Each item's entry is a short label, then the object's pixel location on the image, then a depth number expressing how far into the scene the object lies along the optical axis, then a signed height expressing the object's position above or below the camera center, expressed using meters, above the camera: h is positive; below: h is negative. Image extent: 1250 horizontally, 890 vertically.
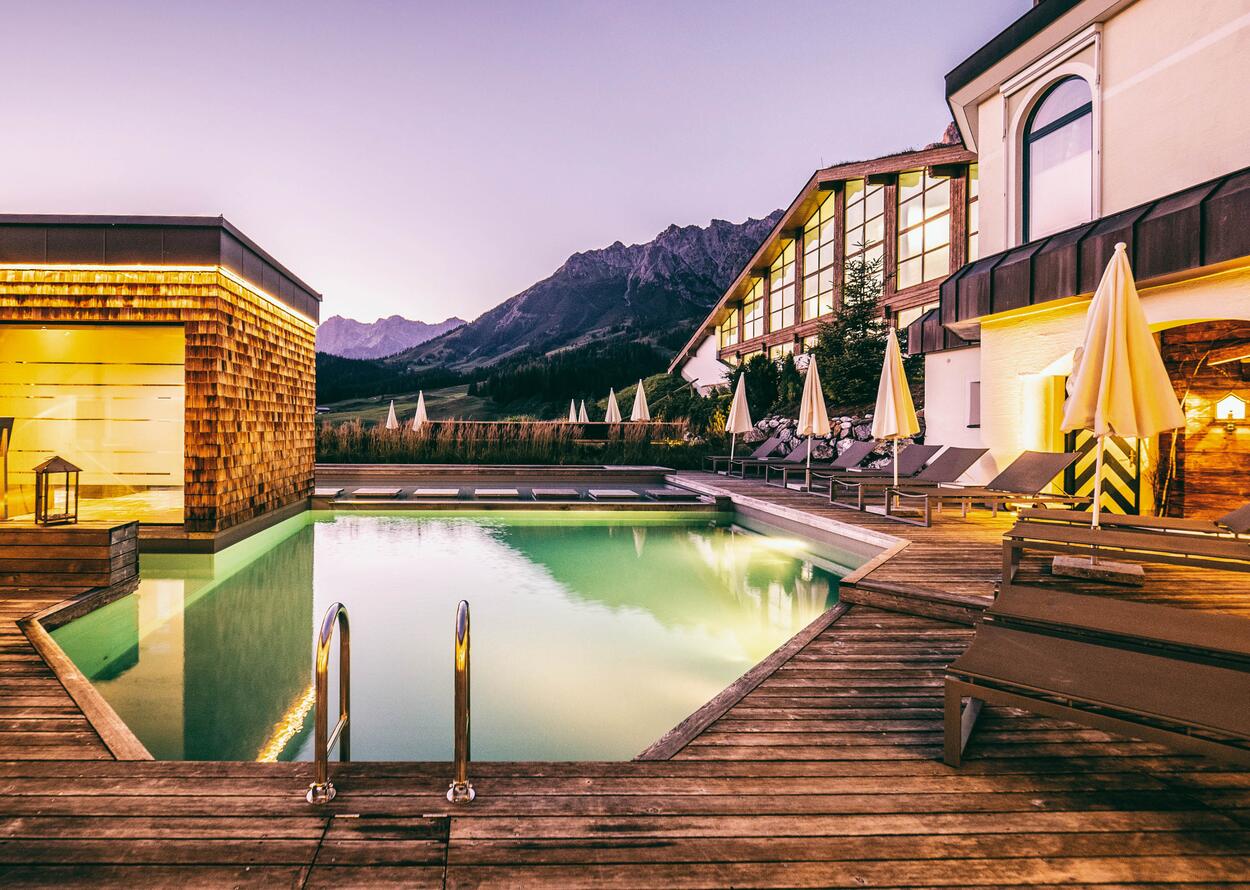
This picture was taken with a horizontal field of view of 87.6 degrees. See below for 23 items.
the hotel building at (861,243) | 15.62 +5.73
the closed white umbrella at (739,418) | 12.95 +0.44
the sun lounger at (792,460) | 11.45 -0.35
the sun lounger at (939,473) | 7.93 -0.39
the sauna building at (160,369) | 6.28 +0.79
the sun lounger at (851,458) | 10.03 -0.26
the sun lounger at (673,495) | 10.51 -0.94
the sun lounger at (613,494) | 10.56 -0.92
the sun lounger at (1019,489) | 6.75 -0.49
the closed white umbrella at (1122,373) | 4.29 +0.47
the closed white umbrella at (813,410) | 10.28 +0.48
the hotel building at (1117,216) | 5.91 +2.33
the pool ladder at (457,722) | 1.86 -0.83
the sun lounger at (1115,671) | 1.82 -0.74
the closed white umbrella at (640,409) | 17.51 +0.83
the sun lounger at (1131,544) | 3.49 -0.58
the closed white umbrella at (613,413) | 18.15 +0.74
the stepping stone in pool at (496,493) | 10.37 -0.89
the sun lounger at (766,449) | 13.18 -0.18
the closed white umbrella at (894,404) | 7.94 +0.45
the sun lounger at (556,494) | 10.56 -0.92
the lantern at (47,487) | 5.13 -0.42
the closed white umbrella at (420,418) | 15.05 +0.46
